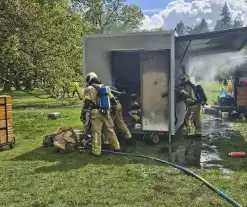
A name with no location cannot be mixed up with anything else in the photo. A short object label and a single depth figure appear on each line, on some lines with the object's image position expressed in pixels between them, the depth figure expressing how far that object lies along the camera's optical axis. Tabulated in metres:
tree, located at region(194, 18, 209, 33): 107.96
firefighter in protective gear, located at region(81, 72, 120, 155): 6.52
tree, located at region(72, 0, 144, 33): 36.78
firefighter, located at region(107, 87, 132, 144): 7.47
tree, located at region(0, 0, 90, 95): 11.78
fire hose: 4.06
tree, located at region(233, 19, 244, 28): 89.71
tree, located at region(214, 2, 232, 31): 104.93
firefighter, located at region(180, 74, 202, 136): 8.24
